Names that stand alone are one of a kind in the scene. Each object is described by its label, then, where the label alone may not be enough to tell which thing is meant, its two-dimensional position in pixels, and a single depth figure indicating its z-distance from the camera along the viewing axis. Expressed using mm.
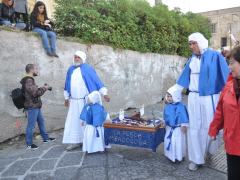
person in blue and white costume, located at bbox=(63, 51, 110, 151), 3569
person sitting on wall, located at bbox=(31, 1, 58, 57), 4292
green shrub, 4974
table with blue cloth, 3190
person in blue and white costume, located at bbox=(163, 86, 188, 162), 3085
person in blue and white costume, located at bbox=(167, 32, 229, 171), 2901
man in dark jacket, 3621
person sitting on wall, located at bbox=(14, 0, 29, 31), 4807
